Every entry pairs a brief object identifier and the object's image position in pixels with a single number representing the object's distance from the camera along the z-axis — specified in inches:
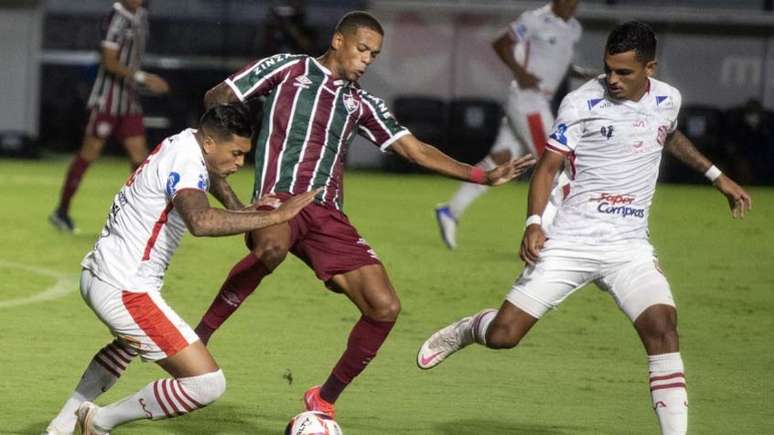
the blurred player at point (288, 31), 1877.5
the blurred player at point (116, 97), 1172.5
